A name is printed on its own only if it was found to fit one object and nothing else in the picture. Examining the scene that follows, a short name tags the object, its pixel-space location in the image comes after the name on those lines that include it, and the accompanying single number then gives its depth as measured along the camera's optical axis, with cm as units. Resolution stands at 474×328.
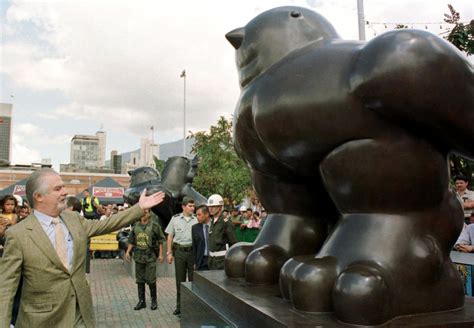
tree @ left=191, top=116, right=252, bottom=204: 2503
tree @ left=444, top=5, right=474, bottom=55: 590
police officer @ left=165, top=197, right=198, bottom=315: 671
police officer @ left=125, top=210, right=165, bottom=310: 705
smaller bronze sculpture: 1059
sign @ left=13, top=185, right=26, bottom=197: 1813
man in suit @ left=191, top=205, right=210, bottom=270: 615
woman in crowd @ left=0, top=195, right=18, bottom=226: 596
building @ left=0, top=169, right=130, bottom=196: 6077
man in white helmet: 609
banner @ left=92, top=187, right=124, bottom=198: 1997
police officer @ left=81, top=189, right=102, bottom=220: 1326
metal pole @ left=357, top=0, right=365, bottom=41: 1006
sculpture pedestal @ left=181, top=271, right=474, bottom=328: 194
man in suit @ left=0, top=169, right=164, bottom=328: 240
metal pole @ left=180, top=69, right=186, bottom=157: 2829
